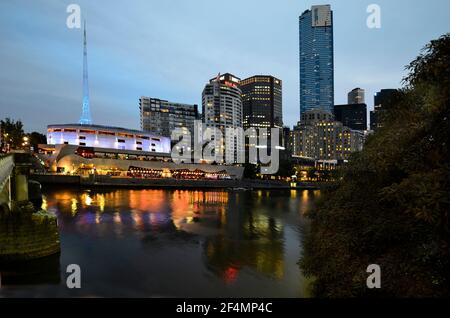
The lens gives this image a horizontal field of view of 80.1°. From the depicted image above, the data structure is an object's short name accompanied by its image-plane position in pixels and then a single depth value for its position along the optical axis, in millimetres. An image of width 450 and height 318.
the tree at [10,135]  85438
